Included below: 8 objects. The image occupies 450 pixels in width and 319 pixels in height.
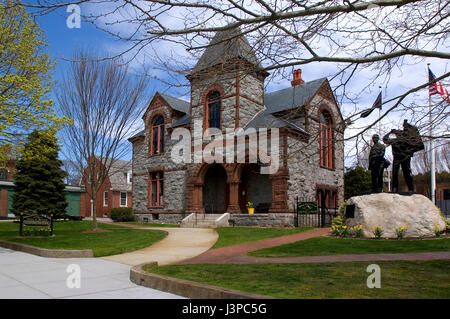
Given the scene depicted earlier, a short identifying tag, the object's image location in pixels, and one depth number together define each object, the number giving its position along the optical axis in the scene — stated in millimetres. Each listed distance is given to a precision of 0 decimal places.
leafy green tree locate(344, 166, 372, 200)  28203
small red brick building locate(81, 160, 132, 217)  39219
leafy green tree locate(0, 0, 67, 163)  10547
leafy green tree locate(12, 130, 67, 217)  23922
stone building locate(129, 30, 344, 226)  18812
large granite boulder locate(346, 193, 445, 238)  11938
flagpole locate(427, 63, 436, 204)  22086
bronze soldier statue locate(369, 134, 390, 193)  13616
